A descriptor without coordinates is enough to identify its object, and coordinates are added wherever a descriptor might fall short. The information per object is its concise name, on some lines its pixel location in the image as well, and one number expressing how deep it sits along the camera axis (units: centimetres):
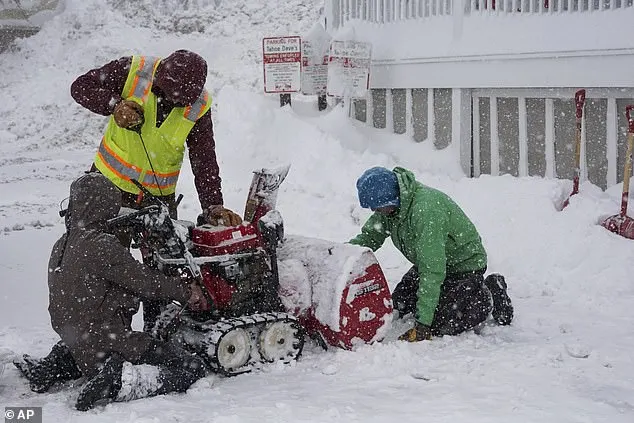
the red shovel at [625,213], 687
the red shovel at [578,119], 738
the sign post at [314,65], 1093
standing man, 511
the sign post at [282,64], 1068
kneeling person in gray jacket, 451
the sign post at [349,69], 1023
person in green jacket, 538
